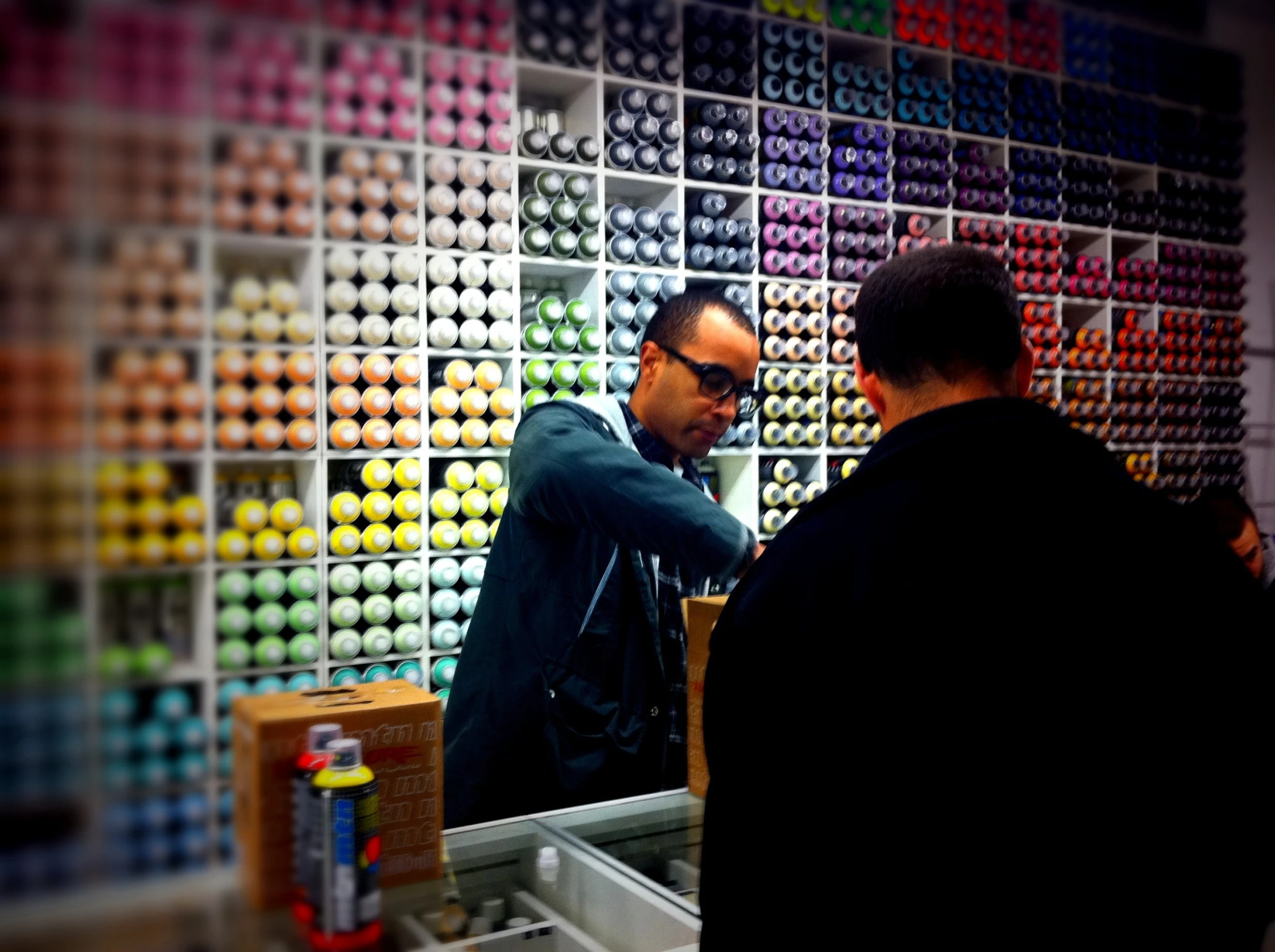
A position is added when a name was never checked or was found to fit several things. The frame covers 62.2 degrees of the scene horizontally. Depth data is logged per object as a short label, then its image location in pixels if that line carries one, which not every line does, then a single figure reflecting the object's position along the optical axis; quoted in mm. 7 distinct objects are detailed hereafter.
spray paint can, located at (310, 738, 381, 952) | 1478
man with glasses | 2350
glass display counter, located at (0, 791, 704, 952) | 1485
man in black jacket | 1129
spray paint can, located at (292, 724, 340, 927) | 1521
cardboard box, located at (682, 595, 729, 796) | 2176
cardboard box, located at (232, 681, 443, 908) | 1564
